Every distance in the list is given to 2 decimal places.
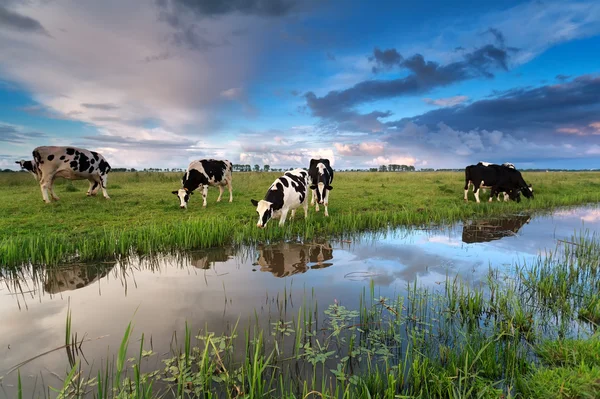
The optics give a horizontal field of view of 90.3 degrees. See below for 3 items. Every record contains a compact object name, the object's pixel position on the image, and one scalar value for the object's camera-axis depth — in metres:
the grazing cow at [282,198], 8.67
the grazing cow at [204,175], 13.87
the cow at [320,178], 11.57
